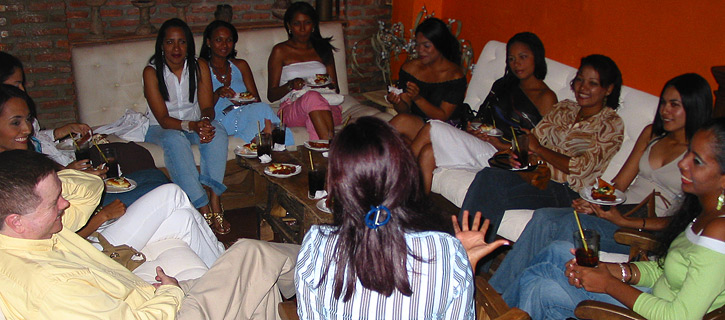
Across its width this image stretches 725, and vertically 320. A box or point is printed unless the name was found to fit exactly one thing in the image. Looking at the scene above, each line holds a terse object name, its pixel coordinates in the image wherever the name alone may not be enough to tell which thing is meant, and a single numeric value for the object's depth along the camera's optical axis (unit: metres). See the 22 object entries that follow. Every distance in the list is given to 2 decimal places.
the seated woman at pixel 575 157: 2.97
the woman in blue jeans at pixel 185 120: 3.72
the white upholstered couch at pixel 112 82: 4.11
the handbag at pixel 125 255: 2.31
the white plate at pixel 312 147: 3.33
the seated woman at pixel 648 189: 2.56
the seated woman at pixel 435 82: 3.86
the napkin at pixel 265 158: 3.23
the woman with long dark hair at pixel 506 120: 3.36
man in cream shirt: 1.60
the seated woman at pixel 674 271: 1.74
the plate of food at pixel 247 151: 3.32
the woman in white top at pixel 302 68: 4.14
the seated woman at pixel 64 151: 2.92
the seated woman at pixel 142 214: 2.55
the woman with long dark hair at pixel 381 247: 1.42
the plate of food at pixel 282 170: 3.05
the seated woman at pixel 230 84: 4.06
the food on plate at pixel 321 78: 4.33
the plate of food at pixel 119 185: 2.87
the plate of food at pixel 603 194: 2.66
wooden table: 2.78
